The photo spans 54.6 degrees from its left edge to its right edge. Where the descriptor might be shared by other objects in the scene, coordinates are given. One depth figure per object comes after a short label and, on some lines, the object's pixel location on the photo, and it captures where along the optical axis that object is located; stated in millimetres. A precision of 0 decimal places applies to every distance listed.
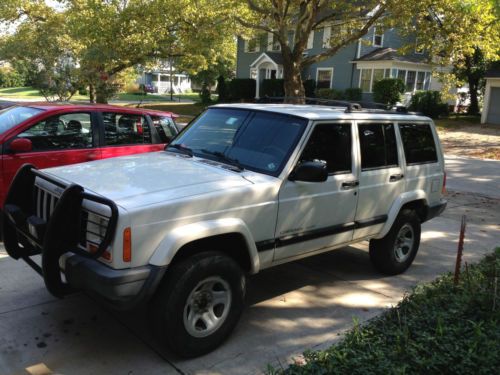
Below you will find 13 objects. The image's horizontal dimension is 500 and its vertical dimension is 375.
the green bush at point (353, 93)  30812
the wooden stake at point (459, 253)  4211
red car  5750
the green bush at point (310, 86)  33969
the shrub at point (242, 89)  36844
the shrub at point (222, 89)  37906
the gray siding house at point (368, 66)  31094
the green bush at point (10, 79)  56681
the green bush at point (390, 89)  28656
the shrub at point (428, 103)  28594
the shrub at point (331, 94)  31633
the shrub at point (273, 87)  34312
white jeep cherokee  3166
